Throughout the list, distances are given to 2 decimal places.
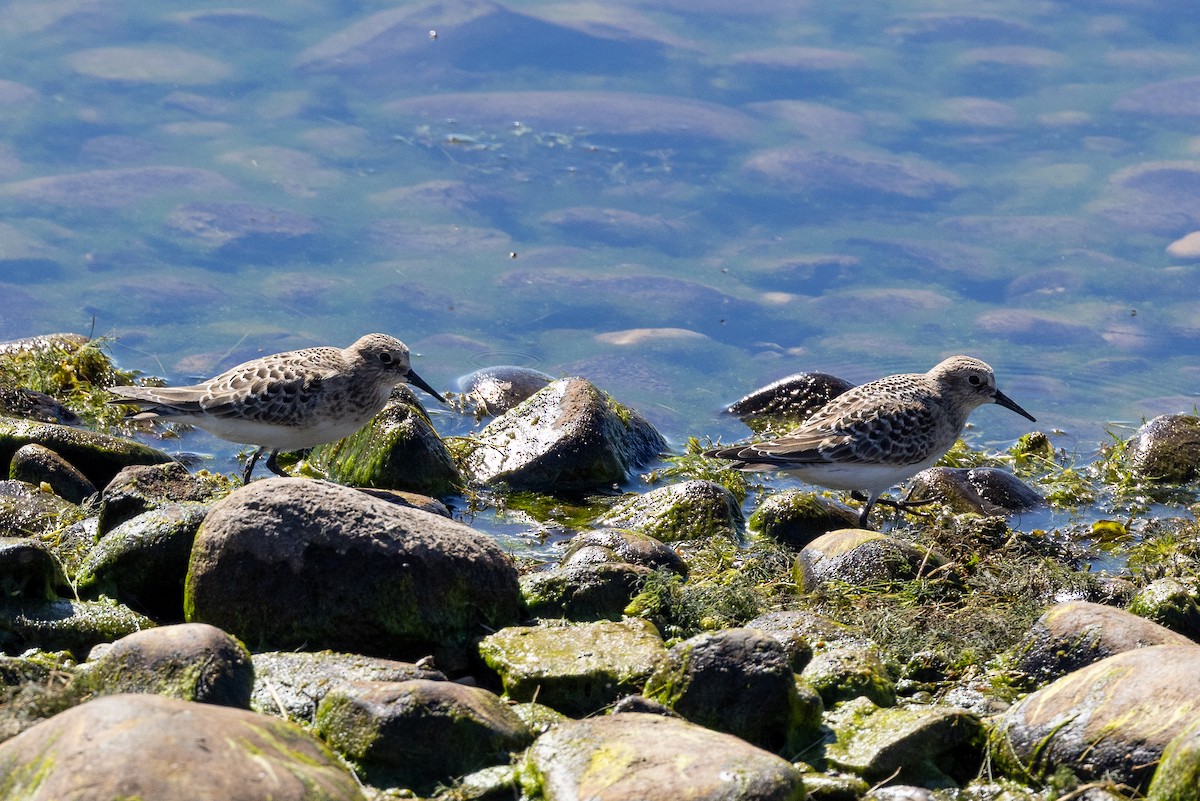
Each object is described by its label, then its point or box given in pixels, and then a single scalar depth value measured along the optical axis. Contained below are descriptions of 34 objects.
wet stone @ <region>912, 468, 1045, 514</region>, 23.22
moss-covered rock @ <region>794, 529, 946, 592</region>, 17.92
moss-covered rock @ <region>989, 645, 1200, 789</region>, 12.14
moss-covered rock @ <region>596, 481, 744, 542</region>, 20.86
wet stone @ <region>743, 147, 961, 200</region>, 37.09
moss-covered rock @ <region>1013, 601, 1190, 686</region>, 14.16
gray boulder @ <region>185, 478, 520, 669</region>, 14.64
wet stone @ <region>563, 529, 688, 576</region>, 17.11
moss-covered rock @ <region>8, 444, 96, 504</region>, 20.37
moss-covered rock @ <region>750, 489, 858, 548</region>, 20.94
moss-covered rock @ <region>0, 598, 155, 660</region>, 14.60
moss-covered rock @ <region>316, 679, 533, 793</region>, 12.17
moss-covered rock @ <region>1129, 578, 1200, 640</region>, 16.27
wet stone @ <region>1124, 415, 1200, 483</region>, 24.86
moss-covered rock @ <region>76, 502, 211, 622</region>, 15.78
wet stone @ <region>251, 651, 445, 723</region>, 13.08
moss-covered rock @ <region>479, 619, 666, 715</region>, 13.98
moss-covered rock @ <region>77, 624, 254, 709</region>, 12.13
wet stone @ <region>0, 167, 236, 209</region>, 36.34
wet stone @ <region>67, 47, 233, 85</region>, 41.53
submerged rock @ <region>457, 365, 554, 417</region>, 27.69
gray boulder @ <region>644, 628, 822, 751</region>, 13.16
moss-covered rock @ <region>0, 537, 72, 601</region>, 14.78
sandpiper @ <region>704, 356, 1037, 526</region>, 21.77
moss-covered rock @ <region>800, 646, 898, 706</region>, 14.12
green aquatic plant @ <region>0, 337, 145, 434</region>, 25.77
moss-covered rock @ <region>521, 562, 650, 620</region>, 16.00
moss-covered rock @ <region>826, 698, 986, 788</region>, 12.74
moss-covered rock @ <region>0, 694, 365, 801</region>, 9.30
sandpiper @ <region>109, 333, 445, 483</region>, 20.91
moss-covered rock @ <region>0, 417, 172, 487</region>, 21.22
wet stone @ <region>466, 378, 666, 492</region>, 23.53
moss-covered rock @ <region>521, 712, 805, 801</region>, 10.96
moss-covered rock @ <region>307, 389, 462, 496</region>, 22.39
